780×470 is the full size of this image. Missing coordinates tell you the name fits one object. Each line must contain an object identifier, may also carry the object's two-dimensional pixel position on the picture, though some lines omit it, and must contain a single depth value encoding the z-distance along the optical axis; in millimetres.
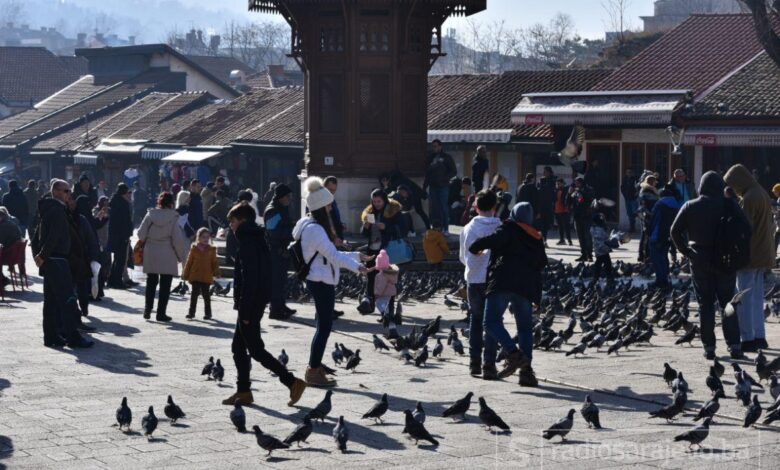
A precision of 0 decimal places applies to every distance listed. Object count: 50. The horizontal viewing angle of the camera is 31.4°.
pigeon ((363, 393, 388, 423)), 10273
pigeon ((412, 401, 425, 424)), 10055
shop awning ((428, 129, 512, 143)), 36719
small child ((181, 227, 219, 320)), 17406
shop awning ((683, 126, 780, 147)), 31703
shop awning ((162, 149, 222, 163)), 44031
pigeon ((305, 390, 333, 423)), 10211
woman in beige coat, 17219
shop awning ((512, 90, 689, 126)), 33250
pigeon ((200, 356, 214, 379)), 12555
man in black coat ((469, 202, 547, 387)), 11828
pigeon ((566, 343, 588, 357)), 13742
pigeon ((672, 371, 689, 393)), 10742
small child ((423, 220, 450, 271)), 17031
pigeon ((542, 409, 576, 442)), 9625
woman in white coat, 11695
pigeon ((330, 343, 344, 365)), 13320
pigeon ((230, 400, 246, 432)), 10117
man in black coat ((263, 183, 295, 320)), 16688
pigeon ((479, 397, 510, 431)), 9891
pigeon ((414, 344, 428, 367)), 13258
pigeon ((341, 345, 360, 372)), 12883
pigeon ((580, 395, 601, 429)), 10047
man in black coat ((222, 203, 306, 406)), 11172
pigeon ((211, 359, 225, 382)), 12414
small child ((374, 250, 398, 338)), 16203
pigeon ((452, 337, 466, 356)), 14094
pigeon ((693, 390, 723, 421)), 10094
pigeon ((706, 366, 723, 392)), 11227
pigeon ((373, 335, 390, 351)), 14383
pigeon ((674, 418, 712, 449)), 9305
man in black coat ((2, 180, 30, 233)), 25859
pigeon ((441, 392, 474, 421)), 10414
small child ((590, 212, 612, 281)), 21172
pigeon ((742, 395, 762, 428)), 9883
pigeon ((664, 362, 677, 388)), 11883
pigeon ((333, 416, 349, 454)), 9406
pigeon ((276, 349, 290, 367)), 13039
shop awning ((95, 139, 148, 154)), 48625
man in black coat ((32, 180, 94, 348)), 14562
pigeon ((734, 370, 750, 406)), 10742
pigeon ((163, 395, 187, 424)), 10359
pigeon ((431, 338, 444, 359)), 13750
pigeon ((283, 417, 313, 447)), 9445
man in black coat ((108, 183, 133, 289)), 20766
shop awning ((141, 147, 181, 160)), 46906
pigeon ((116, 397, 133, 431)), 10148
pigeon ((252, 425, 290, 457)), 9195
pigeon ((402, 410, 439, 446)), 9523
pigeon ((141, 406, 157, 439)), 9914
